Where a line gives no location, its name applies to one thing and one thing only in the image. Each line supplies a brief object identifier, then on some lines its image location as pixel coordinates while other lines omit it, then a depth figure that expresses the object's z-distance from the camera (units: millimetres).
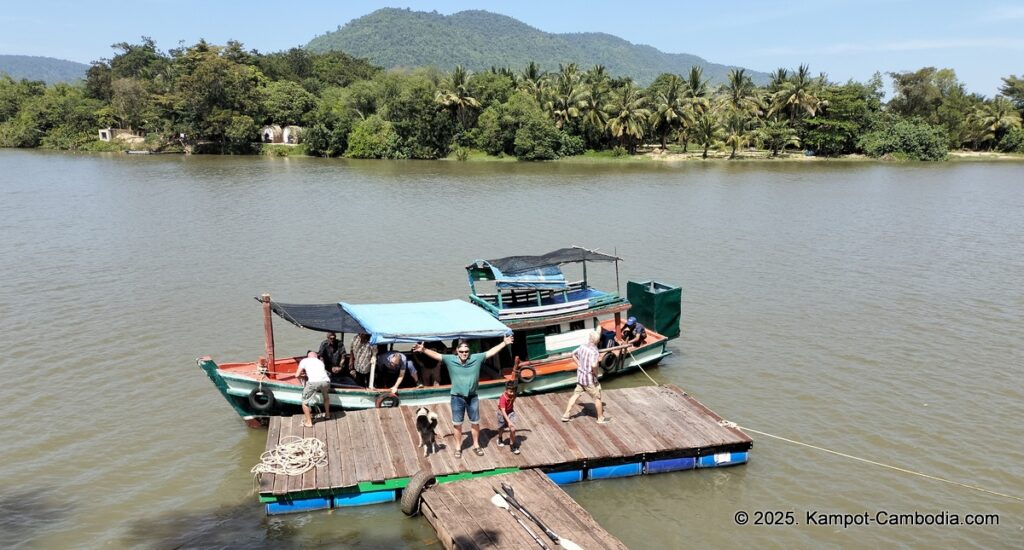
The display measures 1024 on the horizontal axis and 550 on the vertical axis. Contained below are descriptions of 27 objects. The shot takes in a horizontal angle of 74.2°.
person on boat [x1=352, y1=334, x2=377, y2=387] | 12570
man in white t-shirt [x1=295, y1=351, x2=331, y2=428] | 11453
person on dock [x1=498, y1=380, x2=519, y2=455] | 10688
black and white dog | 10477
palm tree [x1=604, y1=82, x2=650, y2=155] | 70438
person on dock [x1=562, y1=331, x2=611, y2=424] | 11609
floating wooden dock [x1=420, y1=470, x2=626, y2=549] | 8648
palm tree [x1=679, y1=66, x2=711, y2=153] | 72938
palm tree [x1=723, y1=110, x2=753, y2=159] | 72188
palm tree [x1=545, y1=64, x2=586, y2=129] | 72000
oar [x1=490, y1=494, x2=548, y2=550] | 9258
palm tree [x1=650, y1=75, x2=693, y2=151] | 71062
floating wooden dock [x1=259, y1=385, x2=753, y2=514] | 9992
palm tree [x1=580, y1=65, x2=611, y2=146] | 71938
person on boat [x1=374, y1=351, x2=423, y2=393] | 12570
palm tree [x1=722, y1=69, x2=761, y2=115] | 77875
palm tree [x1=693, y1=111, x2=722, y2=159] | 72625
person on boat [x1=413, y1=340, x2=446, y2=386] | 12859
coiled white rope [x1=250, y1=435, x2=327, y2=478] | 10008
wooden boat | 11984
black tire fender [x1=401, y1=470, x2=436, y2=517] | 9789
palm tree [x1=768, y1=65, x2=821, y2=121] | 75312
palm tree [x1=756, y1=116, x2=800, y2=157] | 75125
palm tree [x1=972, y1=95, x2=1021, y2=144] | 81500
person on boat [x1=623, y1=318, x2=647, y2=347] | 15375
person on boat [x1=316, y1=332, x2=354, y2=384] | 12672
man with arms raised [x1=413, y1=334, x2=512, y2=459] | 10141
